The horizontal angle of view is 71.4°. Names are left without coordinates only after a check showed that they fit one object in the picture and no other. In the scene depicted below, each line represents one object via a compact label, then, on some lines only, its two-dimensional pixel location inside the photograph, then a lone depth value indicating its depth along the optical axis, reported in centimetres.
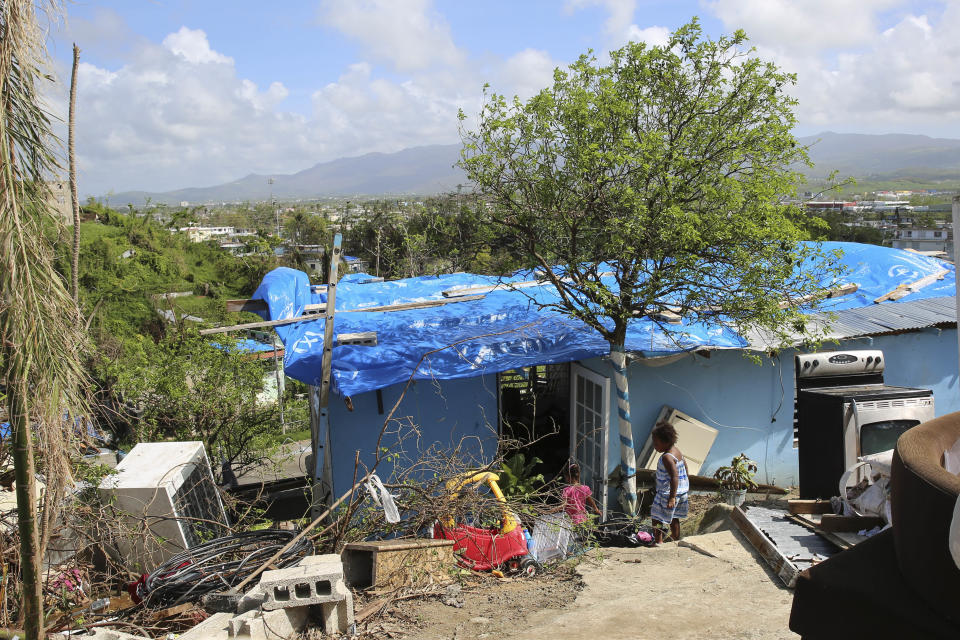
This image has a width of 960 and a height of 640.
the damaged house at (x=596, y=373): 772
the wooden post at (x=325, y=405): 677
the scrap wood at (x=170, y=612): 473
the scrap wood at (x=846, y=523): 525
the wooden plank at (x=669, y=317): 798
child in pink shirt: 658
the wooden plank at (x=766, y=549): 505
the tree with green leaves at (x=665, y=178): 627
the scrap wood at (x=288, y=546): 490
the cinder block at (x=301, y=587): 425
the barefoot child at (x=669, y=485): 638
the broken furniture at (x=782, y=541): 512
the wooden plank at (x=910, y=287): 966
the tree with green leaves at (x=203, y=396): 868
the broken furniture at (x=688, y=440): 815
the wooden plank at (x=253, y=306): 937
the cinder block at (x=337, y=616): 433
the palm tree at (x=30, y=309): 297
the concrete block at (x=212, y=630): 415
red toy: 600
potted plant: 777
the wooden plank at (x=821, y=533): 520
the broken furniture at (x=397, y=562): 512
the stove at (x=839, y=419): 615
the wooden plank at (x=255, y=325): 791
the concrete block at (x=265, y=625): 412
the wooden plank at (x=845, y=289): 970
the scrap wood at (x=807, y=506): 591
